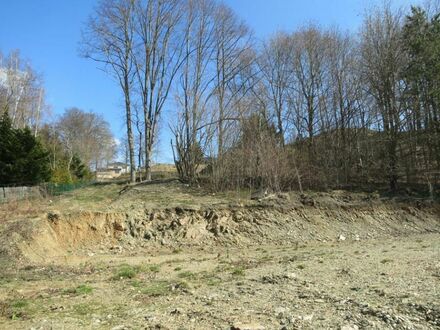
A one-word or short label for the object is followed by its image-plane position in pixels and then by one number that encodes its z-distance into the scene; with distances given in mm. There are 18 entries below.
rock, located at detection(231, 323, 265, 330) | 5609
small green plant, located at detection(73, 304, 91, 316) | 6906
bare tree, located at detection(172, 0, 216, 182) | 24250
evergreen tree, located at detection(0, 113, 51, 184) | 26891
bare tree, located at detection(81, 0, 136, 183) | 26750
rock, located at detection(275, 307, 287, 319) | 6216
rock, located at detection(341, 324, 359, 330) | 5570
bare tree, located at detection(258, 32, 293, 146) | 29344
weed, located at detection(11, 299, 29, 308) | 7348
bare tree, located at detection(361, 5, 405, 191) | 23984
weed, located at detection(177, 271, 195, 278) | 10198
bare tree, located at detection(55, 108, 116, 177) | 61909
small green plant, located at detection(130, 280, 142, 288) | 9109
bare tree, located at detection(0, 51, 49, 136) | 39094
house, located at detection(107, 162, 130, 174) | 93812
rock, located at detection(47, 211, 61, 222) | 15439
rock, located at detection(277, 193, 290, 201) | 19403
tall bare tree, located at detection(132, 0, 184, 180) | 26859
